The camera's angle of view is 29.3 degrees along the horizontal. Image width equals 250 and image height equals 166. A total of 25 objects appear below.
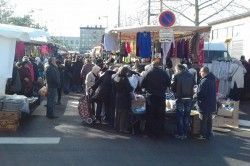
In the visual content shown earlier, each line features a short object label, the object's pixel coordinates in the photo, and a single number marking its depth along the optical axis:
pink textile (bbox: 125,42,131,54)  18.95
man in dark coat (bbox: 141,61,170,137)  11.57
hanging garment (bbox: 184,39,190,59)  15.91
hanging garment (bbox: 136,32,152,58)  15.53
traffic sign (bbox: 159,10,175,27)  13.38
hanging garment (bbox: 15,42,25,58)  23.48
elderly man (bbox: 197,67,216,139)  11.60
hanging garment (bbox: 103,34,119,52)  19.38
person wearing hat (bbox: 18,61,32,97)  15.77
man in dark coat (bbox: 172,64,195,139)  11.77
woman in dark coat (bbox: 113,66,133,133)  11.97
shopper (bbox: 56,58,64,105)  18.41
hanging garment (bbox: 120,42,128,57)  18.73
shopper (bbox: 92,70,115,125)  12.90
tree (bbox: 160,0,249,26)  36.19
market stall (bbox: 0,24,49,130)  12.89
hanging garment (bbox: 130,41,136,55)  18.30
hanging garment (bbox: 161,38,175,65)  15.14
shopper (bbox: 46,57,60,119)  14.13
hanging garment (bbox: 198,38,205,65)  15.22
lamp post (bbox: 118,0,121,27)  49.59
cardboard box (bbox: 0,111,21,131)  12.18
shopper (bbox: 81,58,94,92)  20.11
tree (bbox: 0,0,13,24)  49.31
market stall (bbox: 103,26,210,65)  14.75
